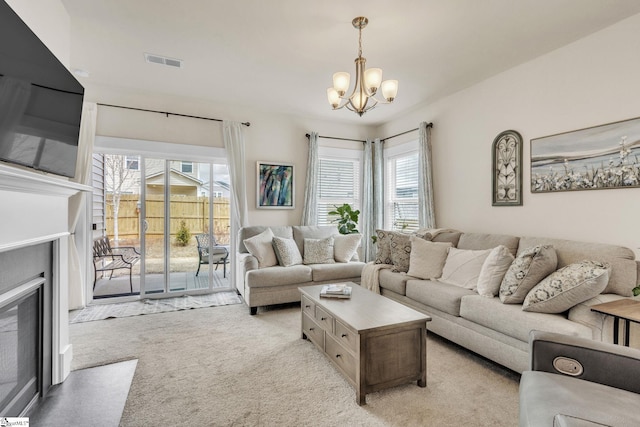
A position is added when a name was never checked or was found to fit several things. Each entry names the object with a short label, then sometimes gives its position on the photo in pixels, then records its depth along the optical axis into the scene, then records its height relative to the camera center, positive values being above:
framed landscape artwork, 2.46 +0.49
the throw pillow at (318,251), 4.26 -0.49
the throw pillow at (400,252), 3.58 -0.42
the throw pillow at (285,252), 4.02 -0.48
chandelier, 2.38 +1.01
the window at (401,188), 4.77 +0.43
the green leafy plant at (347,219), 4.98 -0.06
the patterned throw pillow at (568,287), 1.97 -0.46
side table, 1.78 -0.56
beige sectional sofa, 2.02 -0.69
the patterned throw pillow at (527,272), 2.33 -0.42
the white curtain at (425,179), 4.23 +0.49
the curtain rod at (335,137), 5.00 +1.28
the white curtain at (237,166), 4.50 +0.69
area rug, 3.55 -1.12
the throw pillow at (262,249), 3.94 -0.44
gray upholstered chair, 1.16 -0.72
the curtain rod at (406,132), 4.28 +1.25
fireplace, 1.57 -0.43
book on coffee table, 2.63 -0.65
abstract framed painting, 4.73 +0.44
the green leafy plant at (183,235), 4.38 -0.28
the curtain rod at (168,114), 3.95 +1.34
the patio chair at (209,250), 4.51 -0.51
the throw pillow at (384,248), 3.88 -0.40
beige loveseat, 3.66 -0.71
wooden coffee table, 1.98 -0.85
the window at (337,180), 5.27 +0.60
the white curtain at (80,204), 3.62 +0.12
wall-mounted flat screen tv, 1.31 +0.55
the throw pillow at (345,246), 4.44 -0.44
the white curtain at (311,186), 4.94 +0.45
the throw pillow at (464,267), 2.92 -0.49
